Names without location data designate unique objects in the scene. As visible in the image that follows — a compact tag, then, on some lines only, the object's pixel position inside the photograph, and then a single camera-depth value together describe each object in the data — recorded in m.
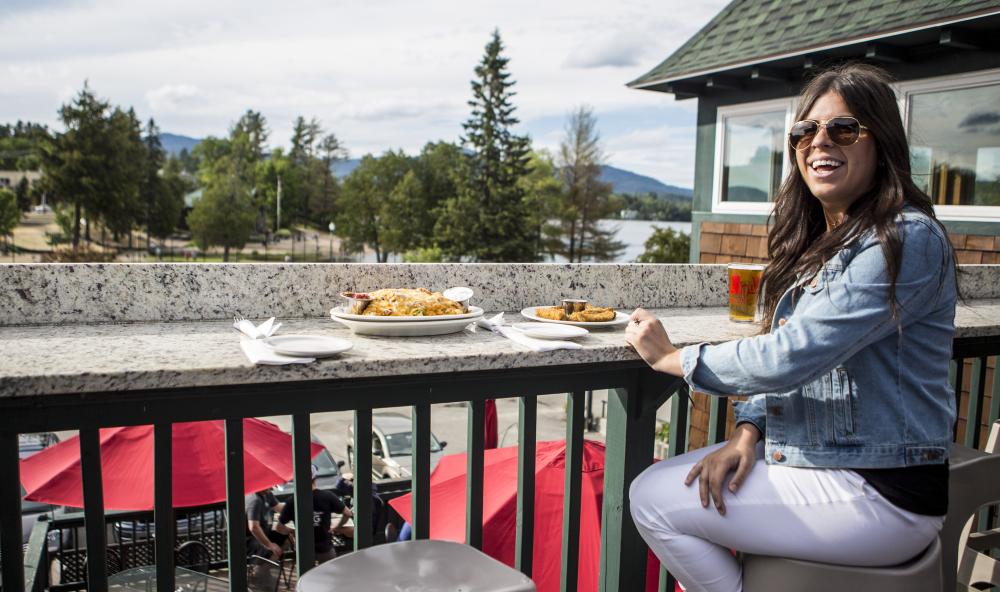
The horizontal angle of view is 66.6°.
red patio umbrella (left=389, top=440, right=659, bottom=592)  4.14
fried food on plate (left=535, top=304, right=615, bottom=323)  2.03
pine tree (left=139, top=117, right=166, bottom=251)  80.44
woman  1.38
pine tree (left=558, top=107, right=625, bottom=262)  60.28
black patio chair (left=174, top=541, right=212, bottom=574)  7.12
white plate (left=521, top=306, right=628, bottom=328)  1.98
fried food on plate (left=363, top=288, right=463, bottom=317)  1.88
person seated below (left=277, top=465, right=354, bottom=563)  7.06
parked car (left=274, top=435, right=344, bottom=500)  10.32
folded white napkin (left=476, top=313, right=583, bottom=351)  1.71
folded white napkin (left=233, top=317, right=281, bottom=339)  1.70
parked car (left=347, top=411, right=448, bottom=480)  11.52
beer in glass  2.22
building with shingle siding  7.65
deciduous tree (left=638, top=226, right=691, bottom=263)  42.41
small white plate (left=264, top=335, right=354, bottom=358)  1.49
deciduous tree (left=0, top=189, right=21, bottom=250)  80.44
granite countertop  1.35
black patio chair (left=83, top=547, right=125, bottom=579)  7.10
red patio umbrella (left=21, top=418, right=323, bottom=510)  6.19
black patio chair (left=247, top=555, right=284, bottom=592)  7.27
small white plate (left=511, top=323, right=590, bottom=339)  1.82
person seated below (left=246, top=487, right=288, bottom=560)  7.43
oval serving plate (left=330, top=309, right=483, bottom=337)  1.81
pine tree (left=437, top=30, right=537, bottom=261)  50.34
